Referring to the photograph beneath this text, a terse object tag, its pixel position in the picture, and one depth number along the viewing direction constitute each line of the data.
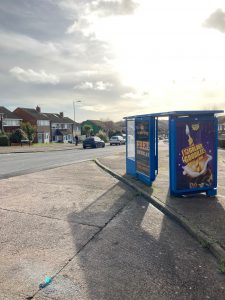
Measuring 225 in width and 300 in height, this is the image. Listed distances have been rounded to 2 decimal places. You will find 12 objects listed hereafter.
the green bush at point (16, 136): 32.37
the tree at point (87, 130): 63.13
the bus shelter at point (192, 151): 5.57
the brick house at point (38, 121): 53.59
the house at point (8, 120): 46.34
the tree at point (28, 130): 36.19
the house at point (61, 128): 61.00
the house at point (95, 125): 76.39
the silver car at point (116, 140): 36.31
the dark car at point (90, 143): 28.11
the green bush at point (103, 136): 49.12
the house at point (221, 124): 60.78
